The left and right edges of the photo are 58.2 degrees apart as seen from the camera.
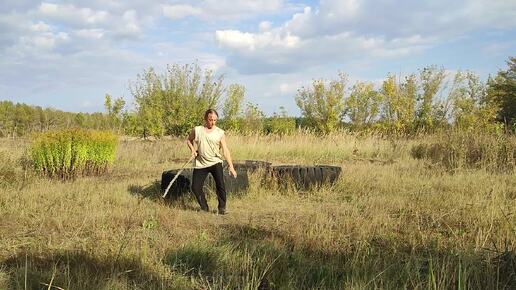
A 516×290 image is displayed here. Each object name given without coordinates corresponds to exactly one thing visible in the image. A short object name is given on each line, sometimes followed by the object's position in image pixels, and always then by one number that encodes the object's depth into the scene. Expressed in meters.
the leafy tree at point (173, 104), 23.22
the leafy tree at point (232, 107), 27.81
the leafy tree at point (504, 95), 27.48
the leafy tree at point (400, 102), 25.98
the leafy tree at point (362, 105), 29.22
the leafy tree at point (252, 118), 29.86
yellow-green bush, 11.51
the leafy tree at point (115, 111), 26.20
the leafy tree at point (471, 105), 22.81
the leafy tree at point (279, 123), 31.17
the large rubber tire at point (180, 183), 8.76
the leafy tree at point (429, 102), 25.58
